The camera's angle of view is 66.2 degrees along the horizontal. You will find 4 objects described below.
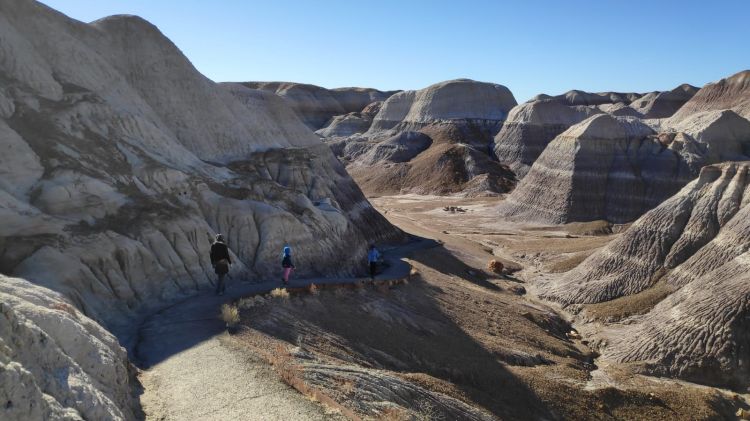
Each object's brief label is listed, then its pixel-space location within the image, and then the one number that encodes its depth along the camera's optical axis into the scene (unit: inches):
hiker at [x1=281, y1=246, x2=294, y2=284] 785.6
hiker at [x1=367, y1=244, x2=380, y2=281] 951.0
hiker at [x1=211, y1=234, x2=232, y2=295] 675.0
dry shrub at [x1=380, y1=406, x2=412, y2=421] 406.5
